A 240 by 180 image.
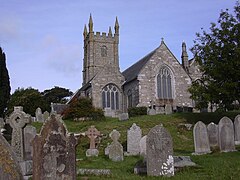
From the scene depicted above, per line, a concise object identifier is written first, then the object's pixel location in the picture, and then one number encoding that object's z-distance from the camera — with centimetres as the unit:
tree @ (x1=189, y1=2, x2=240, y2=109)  2161
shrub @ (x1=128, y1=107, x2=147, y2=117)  3403
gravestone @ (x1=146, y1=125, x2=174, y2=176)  883
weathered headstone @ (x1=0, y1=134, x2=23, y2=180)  570
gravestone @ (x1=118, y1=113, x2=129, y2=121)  2928
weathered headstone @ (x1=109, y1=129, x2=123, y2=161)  1359
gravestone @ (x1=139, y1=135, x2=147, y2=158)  1368
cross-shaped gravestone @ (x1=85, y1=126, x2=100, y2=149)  1630
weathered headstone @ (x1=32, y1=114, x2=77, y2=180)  620
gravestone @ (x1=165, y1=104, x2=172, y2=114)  3213
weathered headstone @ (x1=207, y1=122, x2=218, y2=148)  1544
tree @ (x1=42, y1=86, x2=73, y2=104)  7495
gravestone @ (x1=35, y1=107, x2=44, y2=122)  3274
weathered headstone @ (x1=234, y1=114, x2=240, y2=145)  1594
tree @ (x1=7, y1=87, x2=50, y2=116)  5091
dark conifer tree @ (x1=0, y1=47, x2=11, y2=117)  3769
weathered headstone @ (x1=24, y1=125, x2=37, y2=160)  1340
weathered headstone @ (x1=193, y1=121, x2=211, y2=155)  1382
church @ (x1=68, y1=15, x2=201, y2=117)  3875
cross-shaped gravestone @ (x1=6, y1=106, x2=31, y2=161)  1197
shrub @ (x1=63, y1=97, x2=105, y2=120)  3279
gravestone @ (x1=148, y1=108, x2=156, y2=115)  3213
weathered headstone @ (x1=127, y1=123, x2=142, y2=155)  1575
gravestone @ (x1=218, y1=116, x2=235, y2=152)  1361
